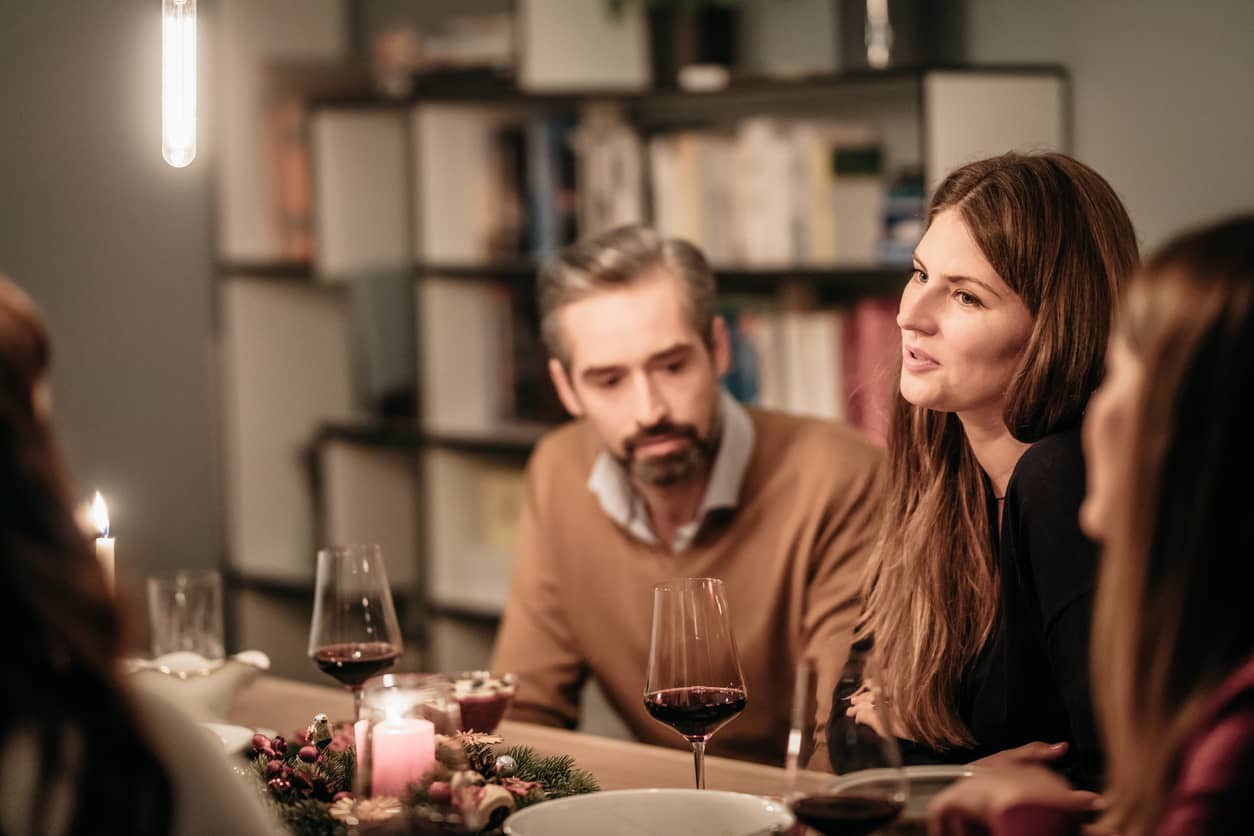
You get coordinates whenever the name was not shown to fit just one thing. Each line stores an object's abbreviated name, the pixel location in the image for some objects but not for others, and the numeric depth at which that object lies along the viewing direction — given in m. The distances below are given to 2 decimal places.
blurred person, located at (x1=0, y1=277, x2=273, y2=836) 2.11
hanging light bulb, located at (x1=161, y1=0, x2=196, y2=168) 2.82
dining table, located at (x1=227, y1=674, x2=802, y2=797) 2.81
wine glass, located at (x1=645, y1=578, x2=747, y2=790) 2.60
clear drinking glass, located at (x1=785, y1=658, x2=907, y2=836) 2.25
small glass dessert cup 2.93
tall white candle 2.88
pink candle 2.37
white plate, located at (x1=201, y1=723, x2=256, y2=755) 2.80
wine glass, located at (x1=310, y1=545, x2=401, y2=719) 2.82
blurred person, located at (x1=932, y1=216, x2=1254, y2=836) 2.12
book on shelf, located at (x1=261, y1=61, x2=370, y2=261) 6.08
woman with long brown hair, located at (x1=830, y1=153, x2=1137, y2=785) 2.69
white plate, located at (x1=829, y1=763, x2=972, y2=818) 2.26
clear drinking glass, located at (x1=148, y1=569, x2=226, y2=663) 3.09
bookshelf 4.68
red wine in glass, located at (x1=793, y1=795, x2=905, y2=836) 2.26
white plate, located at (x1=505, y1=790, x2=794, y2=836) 2.51
